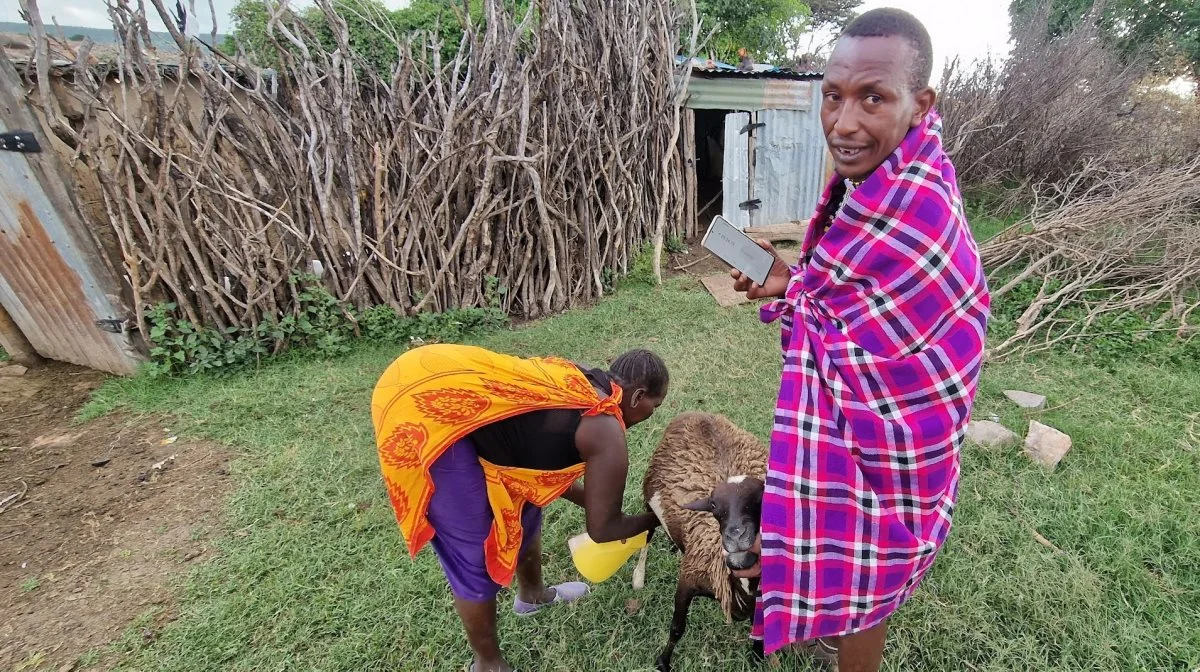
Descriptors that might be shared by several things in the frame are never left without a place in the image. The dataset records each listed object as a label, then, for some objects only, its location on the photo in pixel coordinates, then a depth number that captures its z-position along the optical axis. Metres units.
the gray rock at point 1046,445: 3.05
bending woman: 1.59
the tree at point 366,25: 6.26
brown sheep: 1.72
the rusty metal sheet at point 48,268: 3.79
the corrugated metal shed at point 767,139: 7.12
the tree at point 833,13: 23.25
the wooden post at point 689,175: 6.90
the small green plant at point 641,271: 6.49
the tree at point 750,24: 12.25
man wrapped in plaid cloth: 1.17
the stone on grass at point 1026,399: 3.62
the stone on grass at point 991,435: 3.22
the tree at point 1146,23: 12.06
